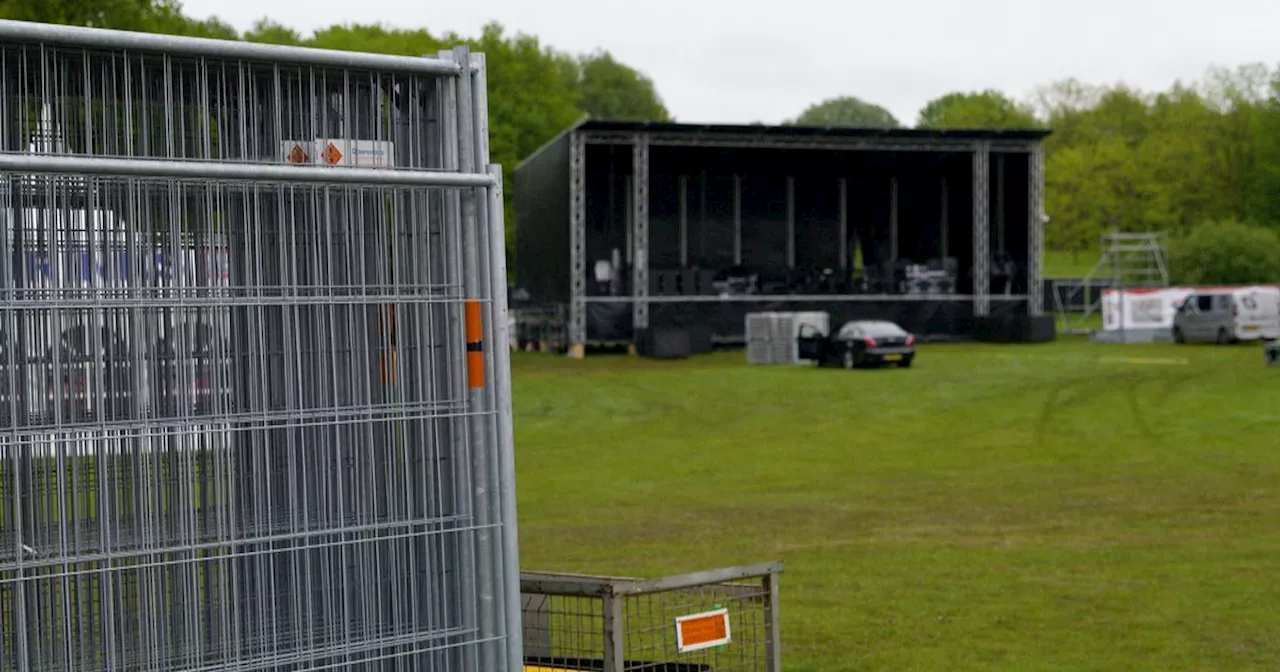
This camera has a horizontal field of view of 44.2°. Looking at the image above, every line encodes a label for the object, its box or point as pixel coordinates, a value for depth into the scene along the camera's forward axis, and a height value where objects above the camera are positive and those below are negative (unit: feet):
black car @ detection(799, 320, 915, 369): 112.27 -5.29
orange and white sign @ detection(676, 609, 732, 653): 18.72 -4.28
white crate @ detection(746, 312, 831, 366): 123.85 -5.05
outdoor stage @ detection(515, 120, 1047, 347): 137.18 +4.58
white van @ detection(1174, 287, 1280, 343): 136.67 -4.25
